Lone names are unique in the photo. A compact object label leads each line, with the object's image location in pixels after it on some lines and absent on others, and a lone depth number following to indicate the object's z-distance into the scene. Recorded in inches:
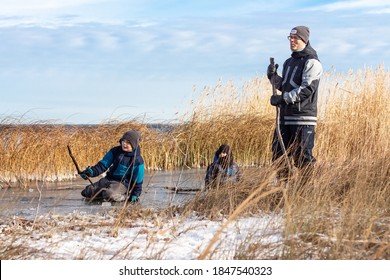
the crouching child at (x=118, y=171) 635.5
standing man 549.5
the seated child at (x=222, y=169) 518.2
